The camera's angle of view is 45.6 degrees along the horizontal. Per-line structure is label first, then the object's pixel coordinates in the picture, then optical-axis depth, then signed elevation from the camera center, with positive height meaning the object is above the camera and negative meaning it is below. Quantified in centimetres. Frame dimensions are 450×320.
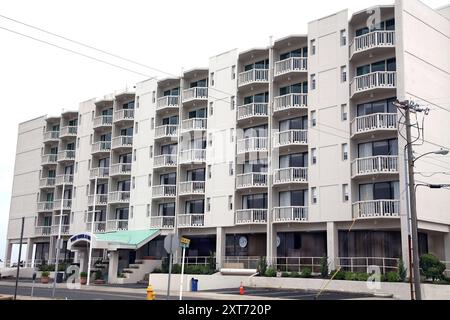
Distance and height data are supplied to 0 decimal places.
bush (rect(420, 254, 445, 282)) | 3325 +11
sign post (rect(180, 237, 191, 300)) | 2211 +87
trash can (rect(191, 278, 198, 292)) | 3753 -148
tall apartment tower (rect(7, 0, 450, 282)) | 3722 +916
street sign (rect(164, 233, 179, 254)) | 2005 +74
